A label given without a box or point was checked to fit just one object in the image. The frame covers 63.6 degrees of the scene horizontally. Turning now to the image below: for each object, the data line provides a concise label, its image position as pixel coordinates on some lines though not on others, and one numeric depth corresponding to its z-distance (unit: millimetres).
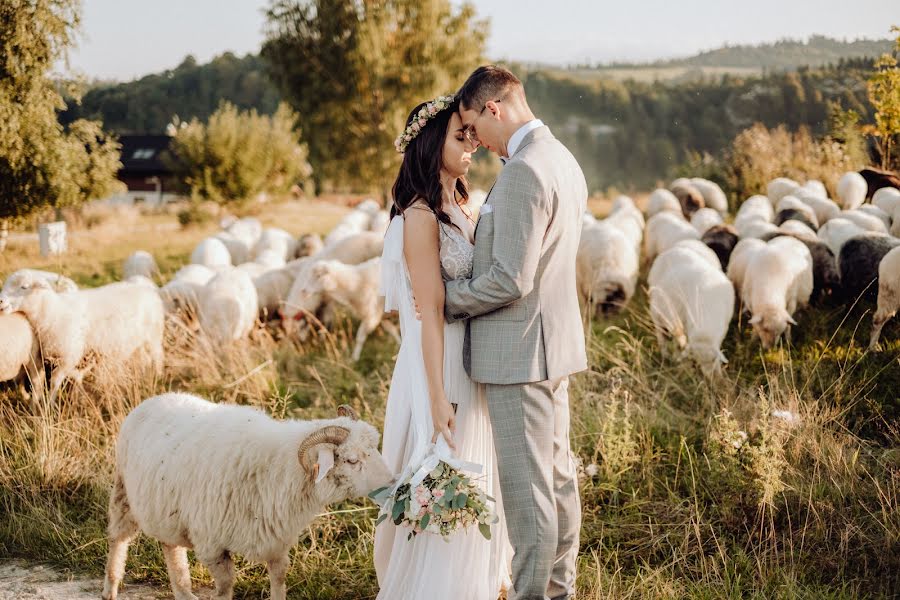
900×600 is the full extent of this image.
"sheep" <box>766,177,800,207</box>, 13922
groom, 2822
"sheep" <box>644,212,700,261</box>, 10570
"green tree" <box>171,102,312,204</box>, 22297
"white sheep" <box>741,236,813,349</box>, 7305
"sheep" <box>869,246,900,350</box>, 6766
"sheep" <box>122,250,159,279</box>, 11672
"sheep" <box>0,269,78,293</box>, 6721
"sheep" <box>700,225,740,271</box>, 9977
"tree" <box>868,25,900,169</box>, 9438
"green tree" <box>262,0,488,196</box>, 24562
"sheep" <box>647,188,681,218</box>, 14172
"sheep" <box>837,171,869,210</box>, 12398
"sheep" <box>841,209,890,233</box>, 9586
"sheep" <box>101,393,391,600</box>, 3299
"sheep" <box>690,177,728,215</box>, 15258
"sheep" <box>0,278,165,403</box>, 6613
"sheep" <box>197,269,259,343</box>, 8109
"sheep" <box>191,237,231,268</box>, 11594
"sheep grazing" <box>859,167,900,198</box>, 12727
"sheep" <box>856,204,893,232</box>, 10399
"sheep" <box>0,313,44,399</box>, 6367
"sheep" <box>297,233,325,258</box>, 13078
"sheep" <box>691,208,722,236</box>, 12025
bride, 3029
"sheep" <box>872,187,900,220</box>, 10930
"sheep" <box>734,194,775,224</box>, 11516
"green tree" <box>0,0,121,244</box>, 7996
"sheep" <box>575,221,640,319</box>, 9031
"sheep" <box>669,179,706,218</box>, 15062
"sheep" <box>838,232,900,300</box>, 7992
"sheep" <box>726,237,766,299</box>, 8539
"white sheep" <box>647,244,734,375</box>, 6910
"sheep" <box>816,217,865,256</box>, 9172
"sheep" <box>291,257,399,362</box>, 8781
